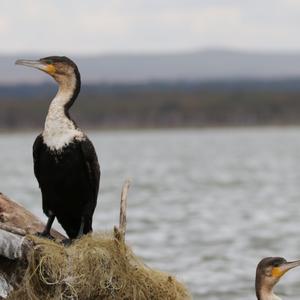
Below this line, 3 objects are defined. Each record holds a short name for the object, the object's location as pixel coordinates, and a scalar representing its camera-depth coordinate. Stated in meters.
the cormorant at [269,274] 20.42
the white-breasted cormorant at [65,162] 19.08
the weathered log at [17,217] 19.72
